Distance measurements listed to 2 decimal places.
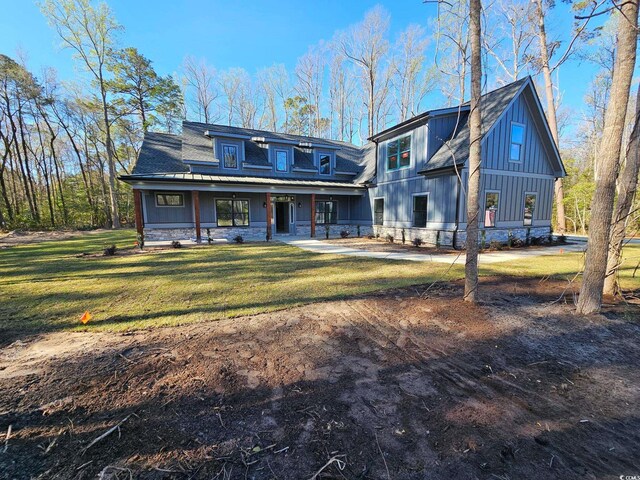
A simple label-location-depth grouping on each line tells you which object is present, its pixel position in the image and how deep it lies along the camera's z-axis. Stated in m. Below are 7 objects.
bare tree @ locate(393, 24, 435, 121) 22.17
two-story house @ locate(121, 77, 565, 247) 11.77
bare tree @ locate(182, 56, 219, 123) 28.00
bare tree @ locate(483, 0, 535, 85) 15.87
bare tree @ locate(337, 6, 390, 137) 22.41
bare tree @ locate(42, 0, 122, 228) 19.77
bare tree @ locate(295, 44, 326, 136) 27.36
